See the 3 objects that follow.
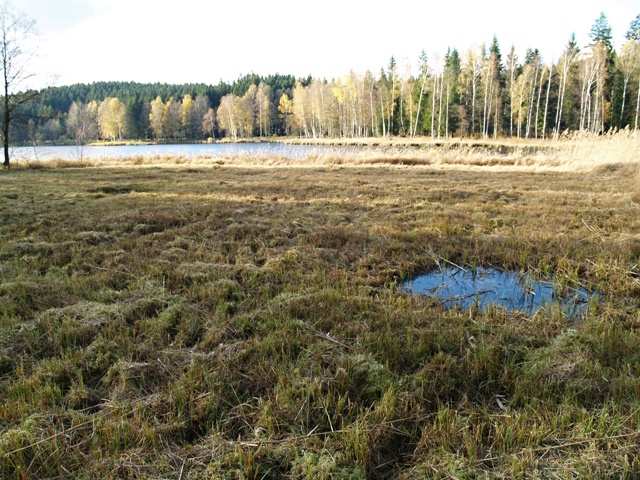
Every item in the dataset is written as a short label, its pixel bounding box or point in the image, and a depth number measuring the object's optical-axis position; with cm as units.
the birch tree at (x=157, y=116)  8012
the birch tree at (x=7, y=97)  1859
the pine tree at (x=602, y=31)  4671
